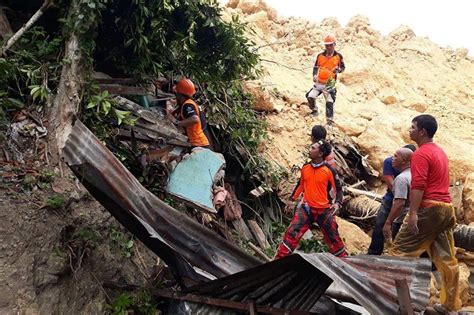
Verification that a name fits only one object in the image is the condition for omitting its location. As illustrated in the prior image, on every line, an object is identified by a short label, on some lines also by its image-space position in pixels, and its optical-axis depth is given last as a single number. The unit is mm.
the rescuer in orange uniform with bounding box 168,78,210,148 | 5516
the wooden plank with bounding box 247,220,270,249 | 6245
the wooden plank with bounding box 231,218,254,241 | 6109
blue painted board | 5137
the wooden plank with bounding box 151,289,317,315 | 3295
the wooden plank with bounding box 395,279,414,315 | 2893
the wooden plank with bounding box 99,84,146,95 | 5341
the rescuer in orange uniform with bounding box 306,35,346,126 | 8781
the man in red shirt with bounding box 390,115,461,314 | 4207
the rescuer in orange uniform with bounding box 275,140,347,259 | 5152
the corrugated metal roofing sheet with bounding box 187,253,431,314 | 2984
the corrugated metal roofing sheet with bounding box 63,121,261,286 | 3457
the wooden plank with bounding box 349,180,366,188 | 8266
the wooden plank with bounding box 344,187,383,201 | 7823
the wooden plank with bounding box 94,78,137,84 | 5421
